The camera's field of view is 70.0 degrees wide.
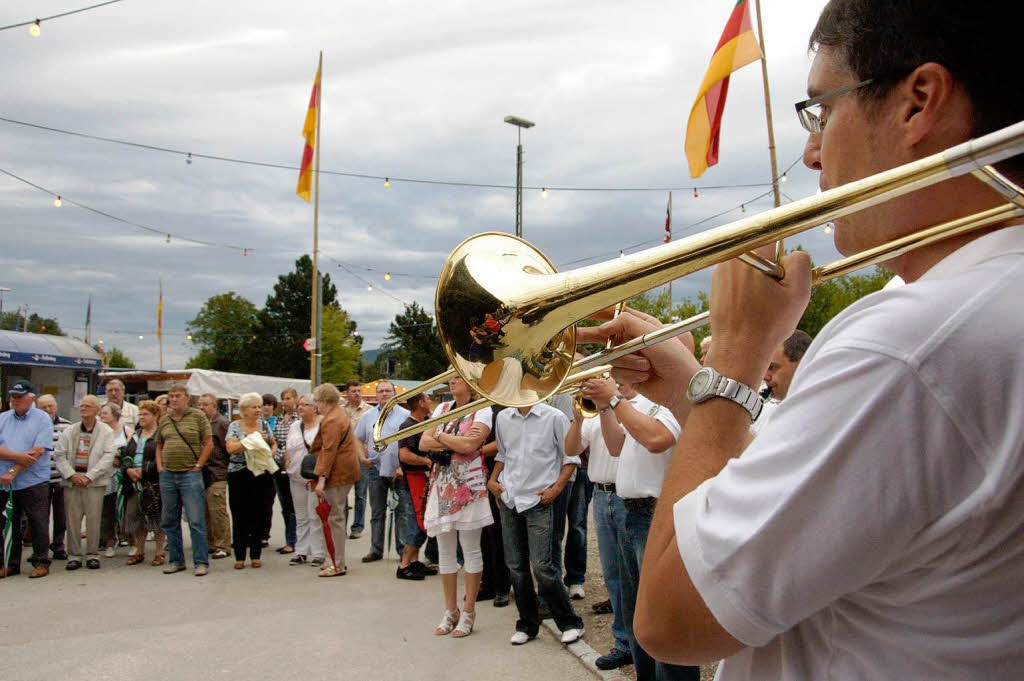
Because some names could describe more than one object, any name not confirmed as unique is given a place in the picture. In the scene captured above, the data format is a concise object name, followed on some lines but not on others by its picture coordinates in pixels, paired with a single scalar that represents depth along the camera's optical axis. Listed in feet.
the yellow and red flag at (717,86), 24.81
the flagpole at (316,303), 59.52
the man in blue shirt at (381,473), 28.55
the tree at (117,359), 277.91
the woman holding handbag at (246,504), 28.55
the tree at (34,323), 213.66
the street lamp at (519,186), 52.95
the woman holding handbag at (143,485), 29.68
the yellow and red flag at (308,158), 56.44
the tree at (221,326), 202.28
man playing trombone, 2.60
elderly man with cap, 27.37
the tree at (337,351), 172.35
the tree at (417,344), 158.21
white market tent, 77.05
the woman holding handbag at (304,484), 29.01
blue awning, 61.62
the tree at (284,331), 166.30
